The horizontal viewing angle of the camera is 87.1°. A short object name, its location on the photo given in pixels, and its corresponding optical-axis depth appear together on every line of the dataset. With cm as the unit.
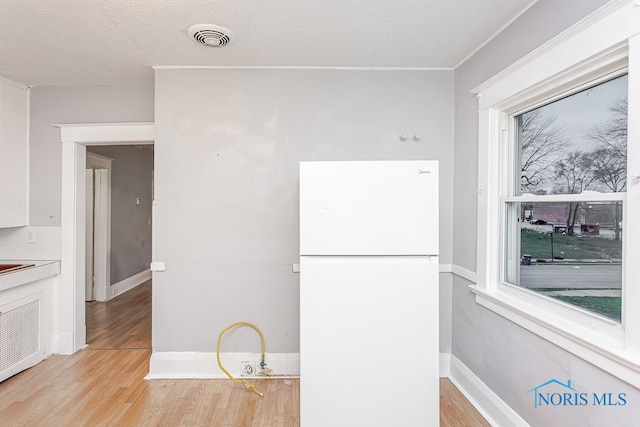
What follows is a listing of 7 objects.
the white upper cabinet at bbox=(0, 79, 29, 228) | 278
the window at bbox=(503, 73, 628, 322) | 141
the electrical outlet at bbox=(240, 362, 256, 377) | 257
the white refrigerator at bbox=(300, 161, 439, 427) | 177
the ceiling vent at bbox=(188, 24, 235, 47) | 196
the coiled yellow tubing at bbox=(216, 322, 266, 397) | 243
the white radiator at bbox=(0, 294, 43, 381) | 250
